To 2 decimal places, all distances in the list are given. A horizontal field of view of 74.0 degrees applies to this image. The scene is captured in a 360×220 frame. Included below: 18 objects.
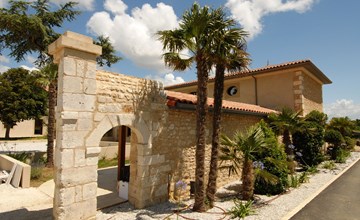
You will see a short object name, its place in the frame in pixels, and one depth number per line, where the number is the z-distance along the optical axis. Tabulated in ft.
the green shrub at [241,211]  21.51
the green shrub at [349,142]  60.52
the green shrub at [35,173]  35.45
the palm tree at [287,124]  37.93
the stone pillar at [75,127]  18.04
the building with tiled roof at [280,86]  51.16
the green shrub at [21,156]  43.65
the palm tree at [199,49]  21.34
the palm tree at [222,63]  21.39
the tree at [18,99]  95.20
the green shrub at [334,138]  51.00
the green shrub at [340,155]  50.52
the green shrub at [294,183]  32.01
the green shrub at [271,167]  28.55
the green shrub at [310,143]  43.21
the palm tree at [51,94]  41.61
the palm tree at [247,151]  25.98
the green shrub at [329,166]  43.88
